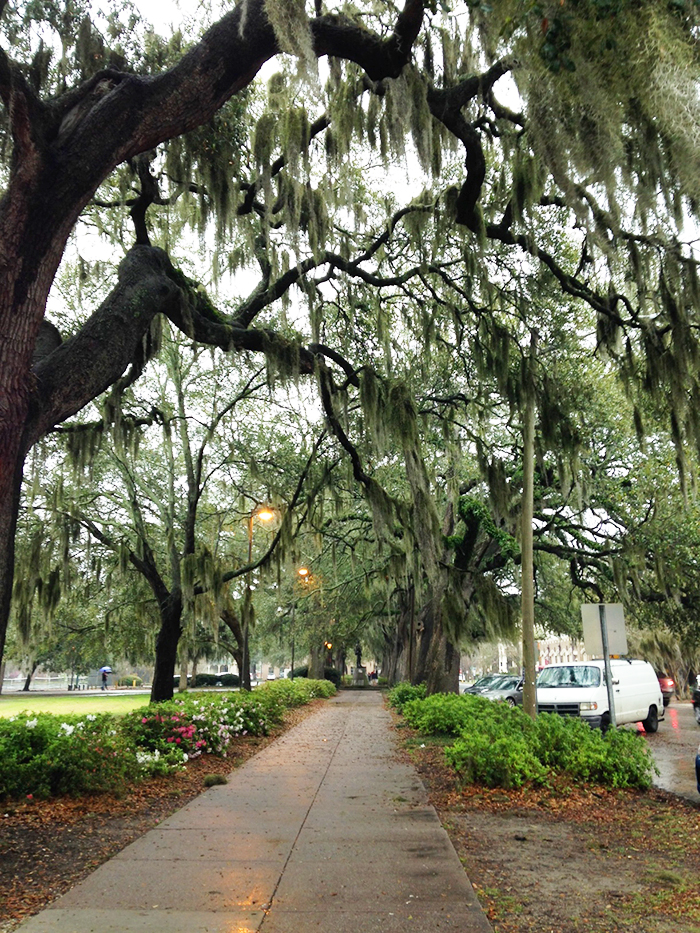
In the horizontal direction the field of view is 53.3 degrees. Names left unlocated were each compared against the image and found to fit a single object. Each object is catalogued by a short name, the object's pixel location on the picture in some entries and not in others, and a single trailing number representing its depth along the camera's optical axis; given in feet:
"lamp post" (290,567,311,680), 76.84
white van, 44.37
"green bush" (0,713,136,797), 21.40
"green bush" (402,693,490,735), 38.44
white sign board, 31.91
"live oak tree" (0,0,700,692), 16.01
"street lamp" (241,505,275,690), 51.53
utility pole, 30.42
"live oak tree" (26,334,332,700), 44.06
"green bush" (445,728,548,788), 23.97
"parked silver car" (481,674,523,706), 63.82
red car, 71.10
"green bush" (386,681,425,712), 61.41
